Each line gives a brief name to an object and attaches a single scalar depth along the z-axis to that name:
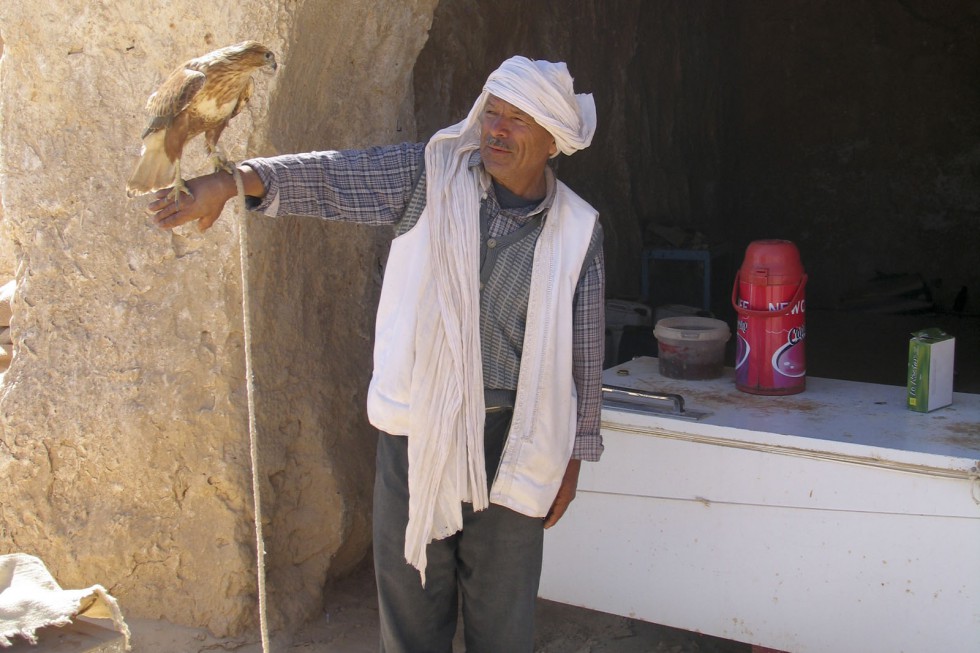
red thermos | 2.66
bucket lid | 2.93
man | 1.97
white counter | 2.29
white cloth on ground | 1.87
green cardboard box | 2.53
